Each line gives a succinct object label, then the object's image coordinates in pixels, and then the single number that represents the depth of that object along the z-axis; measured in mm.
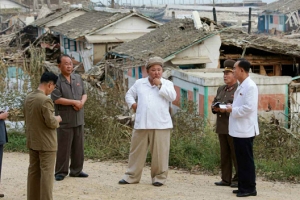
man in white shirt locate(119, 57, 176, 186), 8297
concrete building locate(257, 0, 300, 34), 62344
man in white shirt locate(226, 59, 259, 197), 7602
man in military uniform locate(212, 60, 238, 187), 8250
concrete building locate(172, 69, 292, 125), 19938
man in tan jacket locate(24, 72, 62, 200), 6973
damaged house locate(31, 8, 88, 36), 47081
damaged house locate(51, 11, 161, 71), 36438
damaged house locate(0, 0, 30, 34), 66062
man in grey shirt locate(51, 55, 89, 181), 8703
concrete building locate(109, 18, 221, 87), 25266
